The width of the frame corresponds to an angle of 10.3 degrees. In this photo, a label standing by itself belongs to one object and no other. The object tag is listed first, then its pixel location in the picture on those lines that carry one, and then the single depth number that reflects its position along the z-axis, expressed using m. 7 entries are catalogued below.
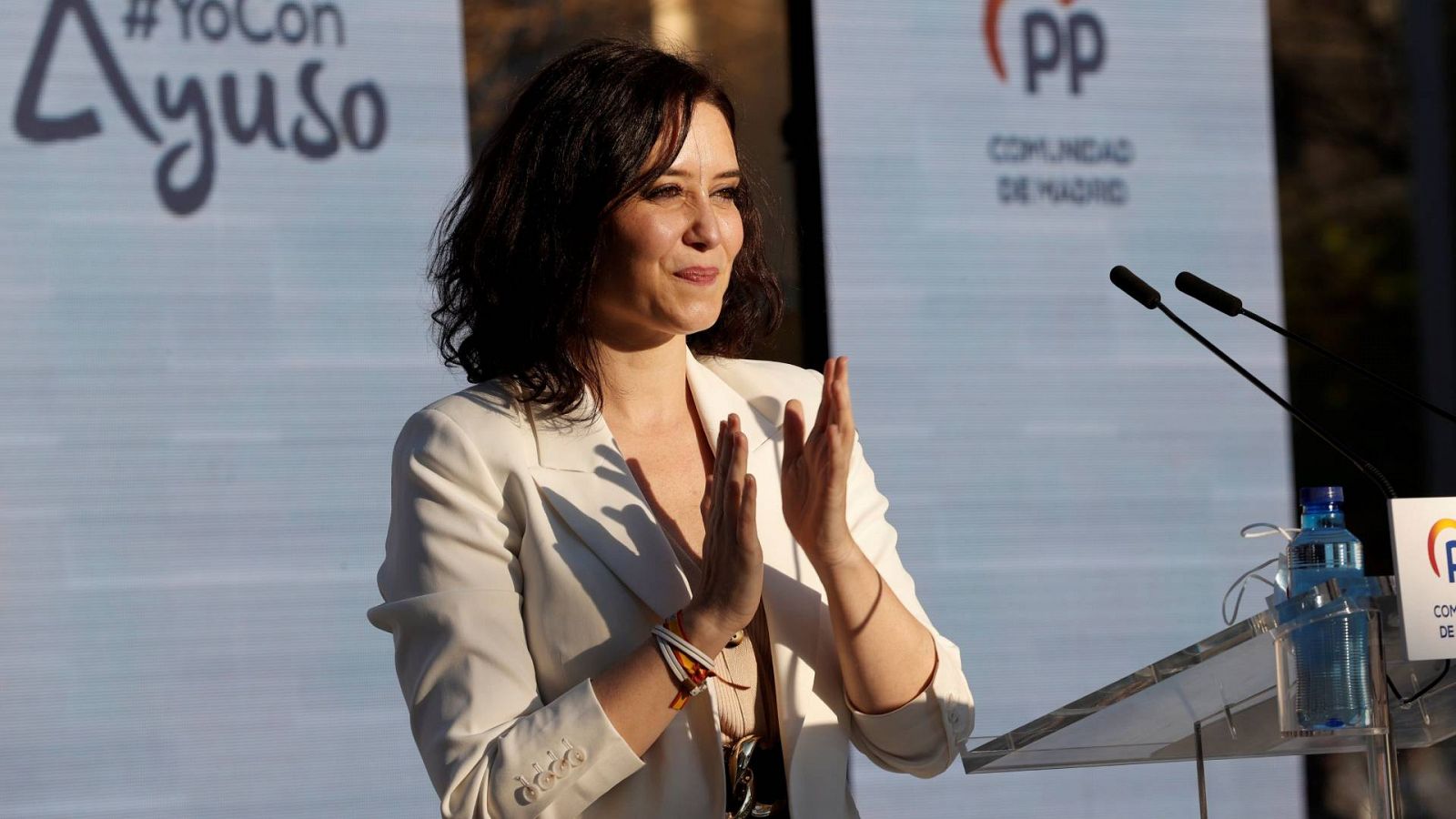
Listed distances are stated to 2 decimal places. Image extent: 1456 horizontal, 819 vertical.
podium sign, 6.47
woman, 6.58
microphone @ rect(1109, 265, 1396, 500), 6.53
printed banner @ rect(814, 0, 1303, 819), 9.18
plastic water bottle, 6.49
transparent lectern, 6.49
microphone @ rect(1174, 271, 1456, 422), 6.58
